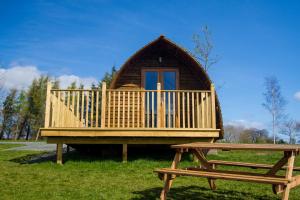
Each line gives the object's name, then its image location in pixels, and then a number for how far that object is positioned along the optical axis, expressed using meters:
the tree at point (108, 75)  45.59
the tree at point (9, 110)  43.03
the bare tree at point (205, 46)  19.02
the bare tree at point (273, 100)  32.03
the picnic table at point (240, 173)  3.11
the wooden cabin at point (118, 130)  7.99
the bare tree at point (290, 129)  33.08
